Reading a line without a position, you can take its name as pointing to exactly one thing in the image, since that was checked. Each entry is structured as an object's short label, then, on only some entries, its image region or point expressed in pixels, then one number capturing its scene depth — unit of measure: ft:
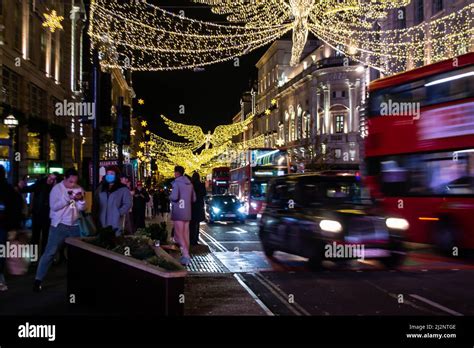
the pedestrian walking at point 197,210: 56.85
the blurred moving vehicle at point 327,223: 42.39
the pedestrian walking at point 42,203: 43.42
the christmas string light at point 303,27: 70.54
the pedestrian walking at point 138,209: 67.05
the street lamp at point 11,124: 68.08
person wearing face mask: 36.70
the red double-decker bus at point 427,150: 50.26
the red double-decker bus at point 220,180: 194.90
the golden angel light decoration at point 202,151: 223.92
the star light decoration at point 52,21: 103.06
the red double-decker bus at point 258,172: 119.34
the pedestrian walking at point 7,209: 30.66
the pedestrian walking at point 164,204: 121.41
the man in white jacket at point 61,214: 32.37
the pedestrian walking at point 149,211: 120.83
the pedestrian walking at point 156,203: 136.53
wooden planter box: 23.56
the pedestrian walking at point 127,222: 50.13
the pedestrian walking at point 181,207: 43.47
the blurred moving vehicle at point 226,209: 104.01
